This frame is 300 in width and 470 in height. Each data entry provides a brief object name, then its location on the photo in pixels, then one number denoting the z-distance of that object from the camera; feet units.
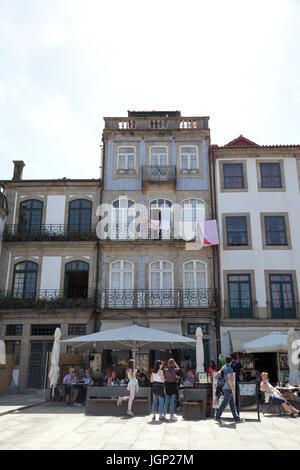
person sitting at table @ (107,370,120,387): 46.42
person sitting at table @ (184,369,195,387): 46.22
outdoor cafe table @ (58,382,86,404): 48.16
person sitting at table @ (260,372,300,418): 38.22
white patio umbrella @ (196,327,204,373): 50.18
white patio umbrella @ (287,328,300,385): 45.37
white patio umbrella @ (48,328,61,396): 50.06
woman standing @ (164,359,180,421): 36.45
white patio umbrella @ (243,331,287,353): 52.11
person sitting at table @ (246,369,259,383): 51.90
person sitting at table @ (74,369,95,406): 47.73
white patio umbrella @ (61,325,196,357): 45.32
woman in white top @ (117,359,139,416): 37.40
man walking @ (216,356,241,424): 33.35
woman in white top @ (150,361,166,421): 36.01
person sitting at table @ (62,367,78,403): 48.37
